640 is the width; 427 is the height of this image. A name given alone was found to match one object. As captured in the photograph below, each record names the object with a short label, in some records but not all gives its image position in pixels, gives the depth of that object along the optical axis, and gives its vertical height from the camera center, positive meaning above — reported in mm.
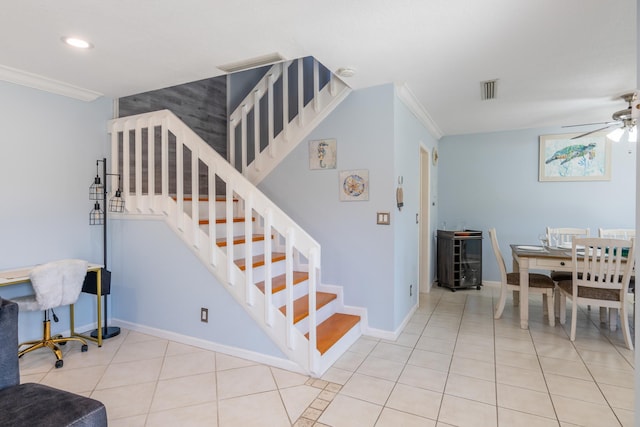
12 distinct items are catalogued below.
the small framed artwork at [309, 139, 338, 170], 3322 +564
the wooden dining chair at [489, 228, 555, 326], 3479 -794
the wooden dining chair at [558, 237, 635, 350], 2912 -582
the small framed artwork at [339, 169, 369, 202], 3188 +239
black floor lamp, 3212 +33
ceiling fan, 3119 +890
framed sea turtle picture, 4539 +732
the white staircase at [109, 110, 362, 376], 2510 -325
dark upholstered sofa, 1357 -841
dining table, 3326 -541
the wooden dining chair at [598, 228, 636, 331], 4051 -274
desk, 2458 -522
